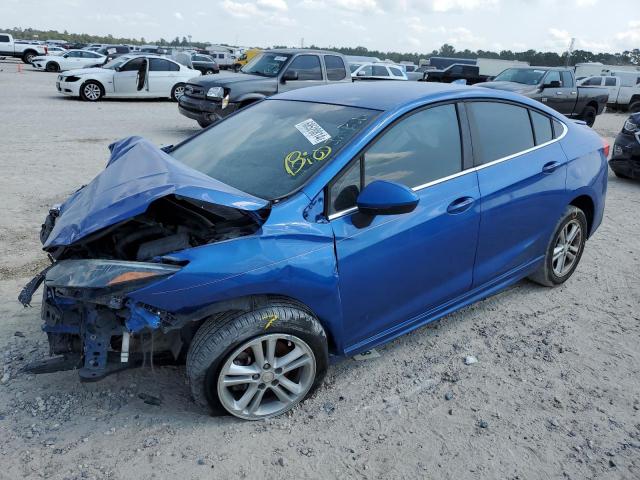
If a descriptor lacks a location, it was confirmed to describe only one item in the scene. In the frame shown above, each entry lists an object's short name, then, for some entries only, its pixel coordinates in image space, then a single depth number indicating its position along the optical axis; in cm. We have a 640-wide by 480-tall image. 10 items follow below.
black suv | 828
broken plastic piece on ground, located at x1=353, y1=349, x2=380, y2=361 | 345
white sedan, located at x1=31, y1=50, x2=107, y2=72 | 2731
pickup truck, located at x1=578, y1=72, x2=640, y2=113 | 2339
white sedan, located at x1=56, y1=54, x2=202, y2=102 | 1633
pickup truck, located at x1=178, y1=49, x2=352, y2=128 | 1055
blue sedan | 255
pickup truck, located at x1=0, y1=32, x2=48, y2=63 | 3647
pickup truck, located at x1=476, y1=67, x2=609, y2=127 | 1384
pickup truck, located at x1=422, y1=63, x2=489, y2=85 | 2534
